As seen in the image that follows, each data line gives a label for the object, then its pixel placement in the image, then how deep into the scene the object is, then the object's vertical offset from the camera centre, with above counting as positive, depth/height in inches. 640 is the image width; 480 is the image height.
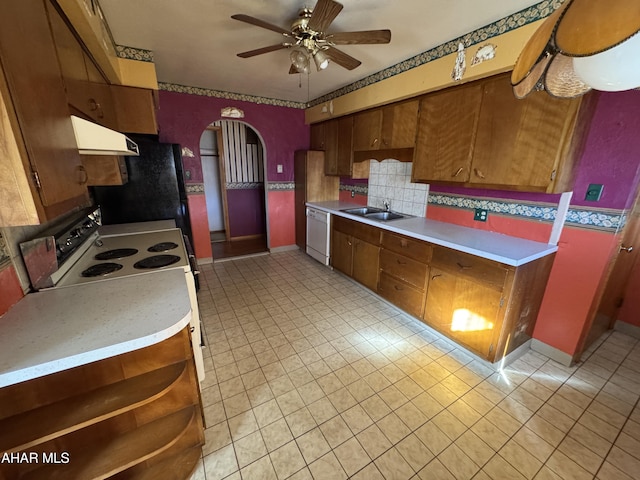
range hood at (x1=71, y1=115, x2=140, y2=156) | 42.3 +5.2
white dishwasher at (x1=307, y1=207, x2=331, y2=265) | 140.6 -35.5
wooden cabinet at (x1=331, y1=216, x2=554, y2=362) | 69.1 -35.7
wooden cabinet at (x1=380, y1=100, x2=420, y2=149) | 97.0 +18.5
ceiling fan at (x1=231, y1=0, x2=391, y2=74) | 54.8 +32.2
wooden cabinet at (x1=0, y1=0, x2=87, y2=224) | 26.4 +6.8
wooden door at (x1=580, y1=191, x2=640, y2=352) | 72.9 -31.8
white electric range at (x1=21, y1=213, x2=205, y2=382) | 47.9 -22.0
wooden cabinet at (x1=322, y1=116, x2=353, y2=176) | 131.4 +13.5
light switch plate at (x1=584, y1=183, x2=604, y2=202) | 67.4 -4.3
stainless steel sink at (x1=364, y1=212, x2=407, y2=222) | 121.0 -20.5
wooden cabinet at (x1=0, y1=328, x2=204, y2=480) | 33.2 -32.7
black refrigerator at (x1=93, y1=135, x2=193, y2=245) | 100.1 -8.6
